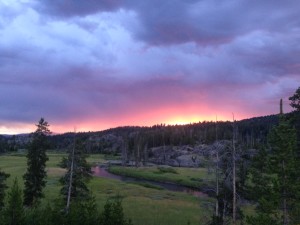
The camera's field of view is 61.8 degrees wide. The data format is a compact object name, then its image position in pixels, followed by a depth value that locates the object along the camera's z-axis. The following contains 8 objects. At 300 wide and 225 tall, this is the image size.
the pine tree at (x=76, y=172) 27.92
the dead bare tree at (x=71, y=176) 26.40
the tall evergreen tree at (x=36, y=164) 36.62
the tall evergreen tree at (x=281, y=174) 21.20
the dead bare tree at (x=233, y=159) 20.90
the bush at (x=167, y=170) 90.85
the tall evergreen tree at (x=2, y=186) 30.81
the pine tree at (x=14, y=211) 22.05
